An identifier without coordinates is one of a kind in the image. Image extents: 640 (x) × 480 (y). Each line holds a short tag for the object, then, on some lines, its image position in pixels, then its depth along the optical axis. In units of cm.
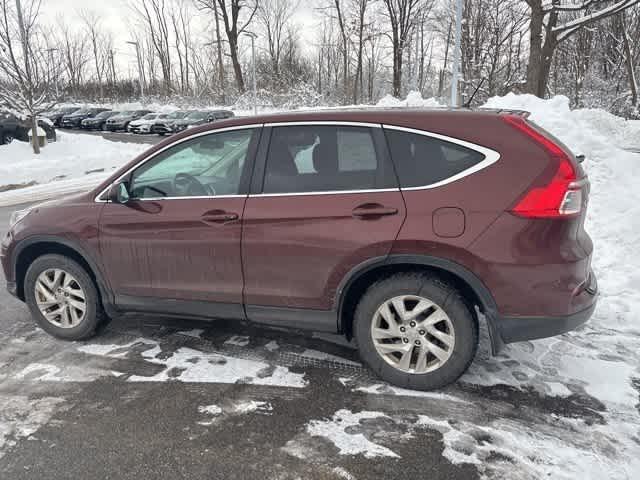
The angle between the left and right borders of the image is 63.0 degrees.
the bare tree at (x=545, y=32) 1559
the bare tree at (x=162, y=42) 5716
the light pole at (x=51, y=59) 1827
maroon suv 302
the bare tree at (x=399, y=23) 3853
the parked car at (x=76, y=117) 3772
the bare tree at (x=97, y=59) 5847
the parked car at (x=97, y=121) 3556
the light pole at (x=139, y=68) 5194
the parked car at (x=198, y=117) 2967
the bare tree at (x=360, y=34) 4016
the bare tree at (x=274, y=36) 4857
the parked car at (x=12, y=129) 2069
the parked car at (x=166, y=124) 3008
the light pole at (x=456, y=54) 1622
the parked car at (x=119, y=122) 3356
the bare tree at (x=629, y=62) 2755
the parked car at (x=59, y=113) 3901
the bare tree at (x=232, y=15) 4312
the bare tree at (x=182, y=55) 5716
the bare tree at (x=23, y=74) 1705
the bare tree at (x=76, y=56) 4413
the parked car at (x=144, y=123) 3127
